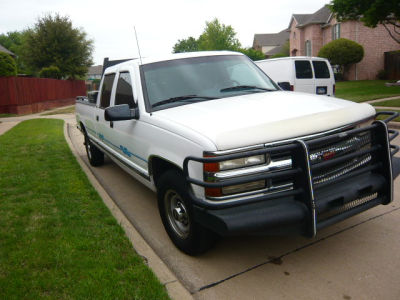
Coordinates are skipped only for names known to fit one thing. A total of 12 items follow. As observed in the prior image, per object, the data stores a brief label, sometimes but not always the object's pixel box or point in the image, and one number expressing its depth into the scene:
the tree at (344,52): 28.99
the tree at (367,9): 15.59
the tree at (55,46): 33.44
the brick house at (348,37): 30.20
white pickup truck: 2.76
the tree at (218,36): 59.81
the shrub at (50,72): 30.91
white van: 12.60
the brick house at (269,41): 68.94
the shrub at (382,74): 28.97
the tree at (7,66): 22.22
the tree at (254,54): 54.62
